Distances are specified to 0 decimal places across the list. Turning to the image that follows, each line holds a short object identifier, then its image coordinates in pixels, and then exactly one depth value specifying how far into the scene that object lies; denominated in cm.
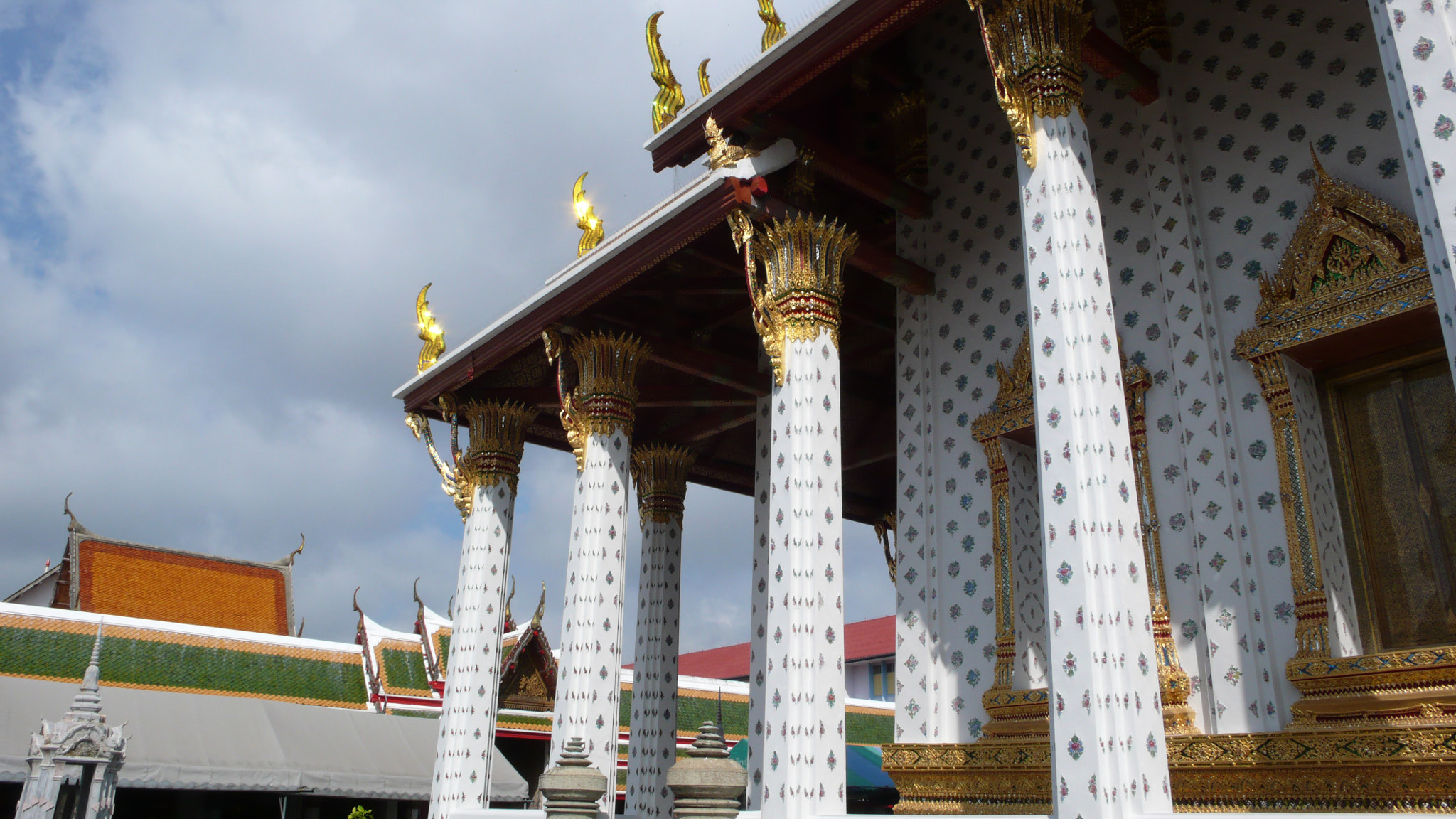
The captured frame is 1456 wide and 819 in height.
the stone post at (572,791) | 664
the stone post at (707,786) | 614
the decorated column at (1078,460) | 462
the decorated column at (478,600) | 1041
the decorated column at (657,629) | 1158
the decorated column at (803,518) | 657
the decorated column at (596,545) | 902
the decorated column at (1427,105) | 362
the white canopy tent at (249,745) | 1461
